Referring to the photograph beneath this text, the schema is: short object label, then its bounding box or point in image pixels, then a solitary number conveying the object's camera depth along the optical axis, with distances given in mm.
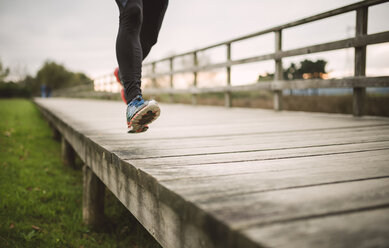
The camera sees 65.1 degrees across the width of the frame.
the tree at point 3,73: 43119
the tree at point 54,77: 47219
